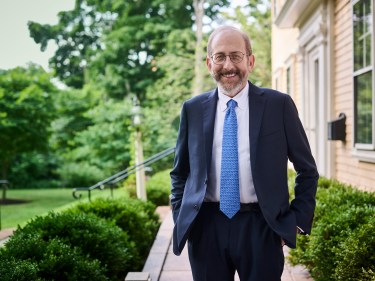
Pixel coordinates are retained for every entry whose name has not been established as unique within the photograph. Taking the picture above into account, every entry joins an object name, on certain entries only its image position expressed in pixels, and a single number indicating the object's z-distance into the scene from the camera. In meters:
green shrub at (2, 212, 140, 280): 3.95
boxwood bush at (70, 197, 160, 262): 6.45
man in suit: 2.42
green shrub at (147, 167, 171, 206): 12.53
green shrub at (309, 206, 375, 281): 3.96
